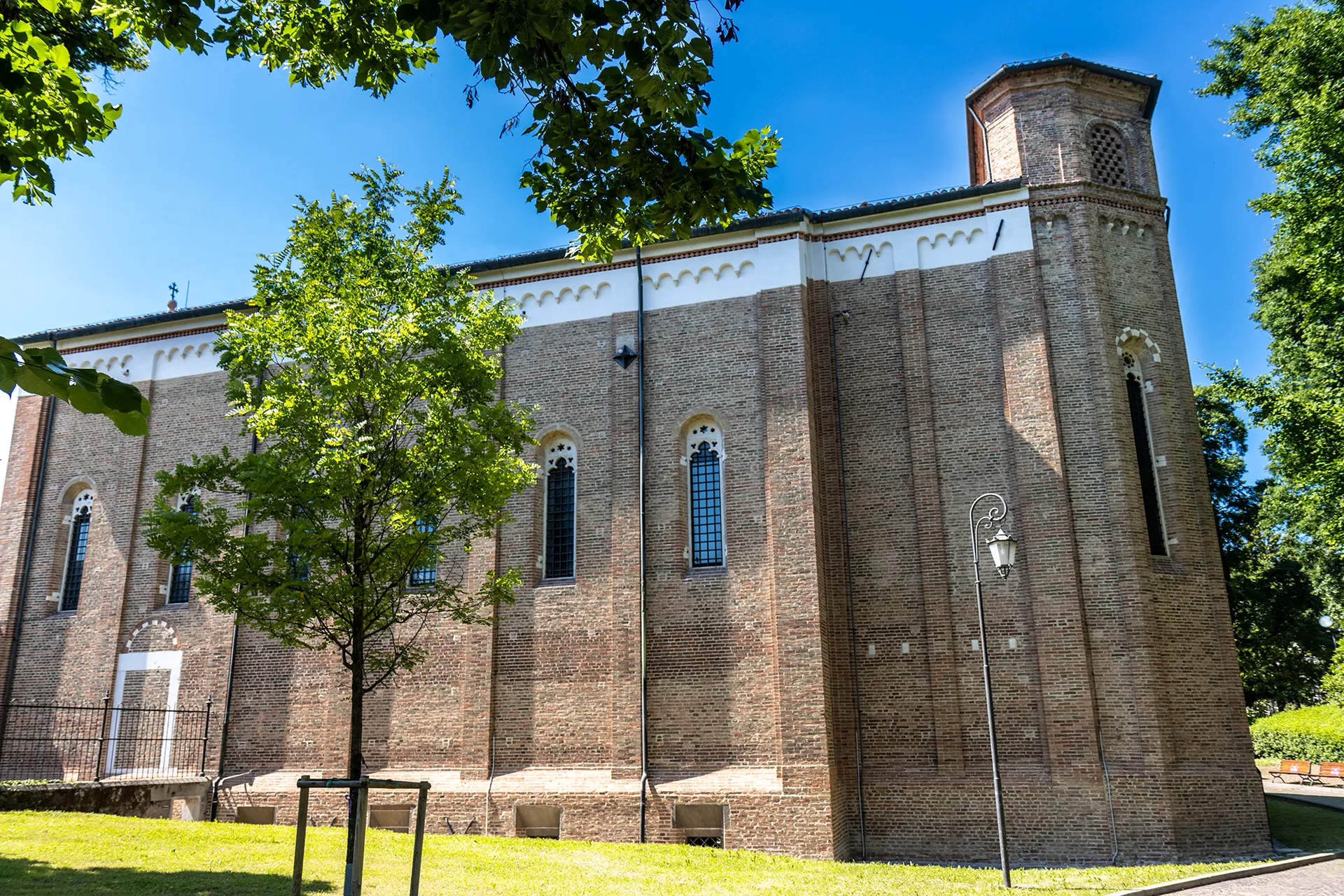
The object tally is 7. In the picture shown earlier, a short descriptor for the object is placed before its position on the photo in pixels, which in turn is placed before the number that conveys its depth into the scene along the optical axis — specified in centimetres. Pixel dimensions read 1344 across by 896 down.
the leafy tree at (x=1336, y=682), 2753
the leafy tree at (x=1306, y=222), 1586
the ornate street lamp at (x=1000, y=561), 1212
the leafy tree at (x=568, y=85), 539
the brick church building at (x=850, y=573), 1470
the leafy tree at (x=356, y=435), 940
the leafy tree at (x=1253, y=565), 2648
